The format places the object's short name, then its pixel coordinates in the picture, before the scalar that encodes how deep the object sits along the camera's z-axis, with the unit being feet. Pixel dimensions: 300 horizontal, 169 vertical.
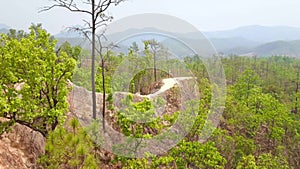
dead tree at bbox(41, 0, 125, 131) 29.37
